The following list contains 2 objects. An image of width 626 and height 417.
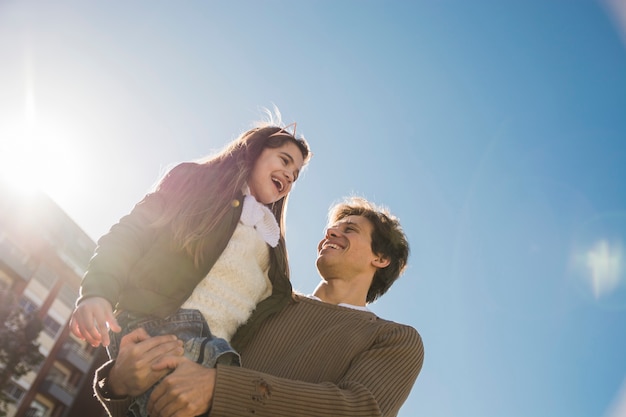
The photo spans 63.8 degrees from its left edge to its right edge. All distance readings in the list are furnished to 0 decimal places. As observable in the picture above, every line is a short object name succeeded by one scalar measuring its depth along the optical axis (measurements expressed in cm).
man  188
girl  211
